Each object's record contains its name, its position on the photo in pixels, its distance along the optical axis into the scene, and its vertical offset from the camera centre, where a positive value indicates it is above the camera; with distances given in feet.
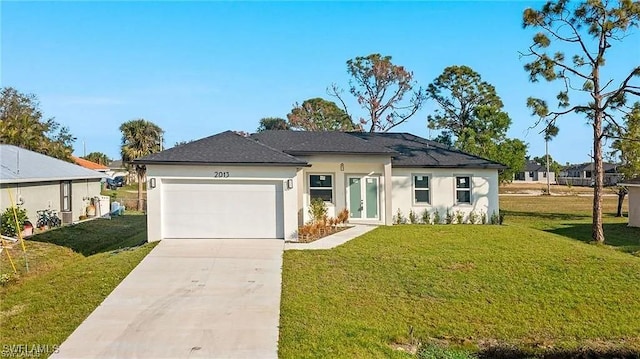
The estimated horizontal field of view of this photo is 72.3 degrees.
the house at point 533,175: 301.22 +3.34
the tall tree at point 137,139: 104.12 +11.68
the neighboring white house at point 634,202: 72.23 -4.02
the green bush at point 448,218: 62.18 -5.24
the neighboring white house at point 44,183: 60.03 +0.85
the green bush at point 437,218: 61.91 -5.18
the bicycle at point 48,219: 65.22 -4.64
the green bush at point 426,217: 61.87 -5.01
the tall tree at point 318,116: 162.09 +25.60
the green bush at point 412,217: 61.93 -4.98
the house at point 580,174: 249.14 +3.41
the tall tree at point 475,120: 121.29 +19.91
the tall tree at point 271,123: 227.57 +34.43
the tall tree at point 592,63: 54.95 +15.66
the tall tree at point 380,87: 130.52 +28.80
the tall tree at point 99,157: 270.59 +19.19
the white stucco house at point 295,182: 46.01 +0.23
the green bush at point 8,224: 56.17 -4.47
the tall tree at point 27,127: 111.75 +18.33
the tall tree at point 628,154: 78.62 +4.95
